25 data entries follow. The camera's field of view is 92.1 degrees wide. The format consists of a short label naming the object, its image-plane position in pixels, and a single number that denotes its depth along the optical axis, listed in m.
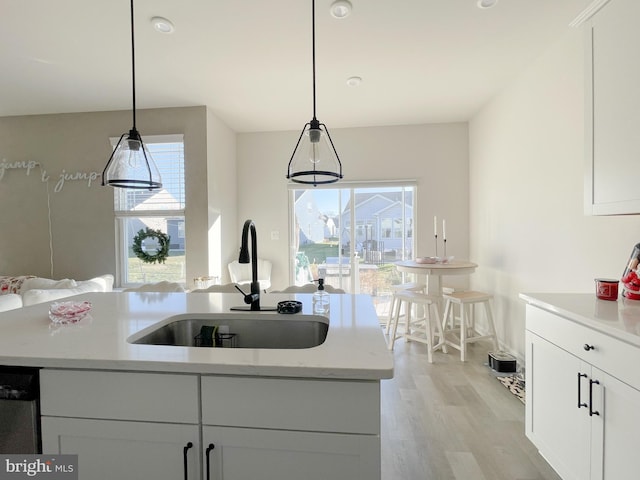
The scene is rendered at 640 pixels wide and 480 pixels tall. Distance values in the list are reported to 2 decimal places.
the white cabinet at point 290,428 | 0.78
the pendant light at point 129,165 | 1.59
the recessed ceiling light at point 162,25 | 2.10
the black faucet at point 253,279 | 1.33
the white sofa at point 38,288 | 2.52
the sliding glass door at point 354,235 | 4.34
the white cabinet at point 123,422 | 0.83
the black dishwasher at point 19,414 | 0.87
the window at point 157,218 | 3.66
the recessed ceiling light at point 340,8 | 1.94
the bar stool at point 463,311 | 2.93
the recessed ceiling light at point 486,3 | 1.93
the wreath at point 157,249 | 3.68
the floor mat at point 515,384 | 2.30
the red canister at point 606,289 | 1.45
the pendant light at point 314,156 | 1.45
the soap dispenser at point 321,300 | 1.39
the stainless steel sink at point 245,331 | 1.31
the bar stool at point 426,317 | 2.96
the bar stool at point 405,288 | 3.43
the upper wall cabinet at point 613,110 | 1.28
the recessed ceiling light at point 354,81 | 2.90
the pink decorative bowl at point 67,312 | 1.22
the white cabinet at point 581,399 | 1.06
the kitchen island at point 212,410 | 0.79
